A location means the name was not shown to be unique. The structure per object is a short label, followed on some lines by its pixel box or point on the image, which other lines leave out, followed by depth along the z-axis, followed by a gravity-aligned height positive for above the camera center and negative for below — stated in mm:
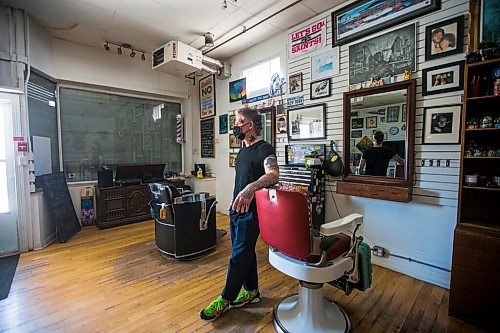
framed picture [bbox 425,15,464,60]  2174 +1104
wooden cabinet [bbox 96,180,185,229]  4160 -894
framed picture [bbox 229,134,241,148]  4564 +258
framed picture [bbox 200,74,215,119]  5125 +1320
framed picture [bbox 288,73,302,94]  3463 +1080
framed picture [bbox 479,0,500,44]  1942 +1104
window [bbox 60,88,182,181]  4328 +500
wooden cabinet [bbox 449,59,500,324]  1755 -465
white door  3105 -376
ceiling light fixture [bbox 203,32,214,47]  3771 +1880
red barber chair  1422 -683
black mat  2303 -1288
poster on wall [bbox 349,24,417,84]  2473 +1109
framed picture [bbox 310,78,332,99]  3127 +894
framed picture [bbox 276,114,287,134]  3742 +500
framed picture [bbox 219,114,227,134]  4861 +662
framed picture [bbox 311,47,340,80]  3029 +1199
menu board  5209 +412
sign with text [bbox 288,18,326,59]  3166 +1640
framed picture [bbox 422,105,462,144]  2209 +284
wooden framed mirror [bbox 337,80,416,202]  2473 +157
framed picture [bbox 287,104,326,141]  3211 +468
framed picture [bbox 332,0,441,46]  2404 +1536
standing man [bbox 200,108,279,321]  1829 -416
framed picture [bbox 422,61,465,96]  2184 +725
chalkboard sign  3520 -762
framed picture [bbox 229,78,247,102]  4414 +1257
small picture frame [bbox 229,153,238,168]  4738 -70
